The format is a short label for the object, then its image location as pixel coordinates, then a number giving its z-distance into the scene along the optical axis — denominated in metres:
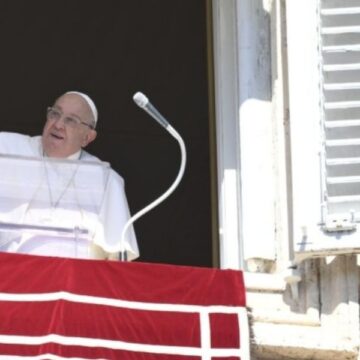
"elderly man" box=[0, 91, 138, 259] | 13.20
